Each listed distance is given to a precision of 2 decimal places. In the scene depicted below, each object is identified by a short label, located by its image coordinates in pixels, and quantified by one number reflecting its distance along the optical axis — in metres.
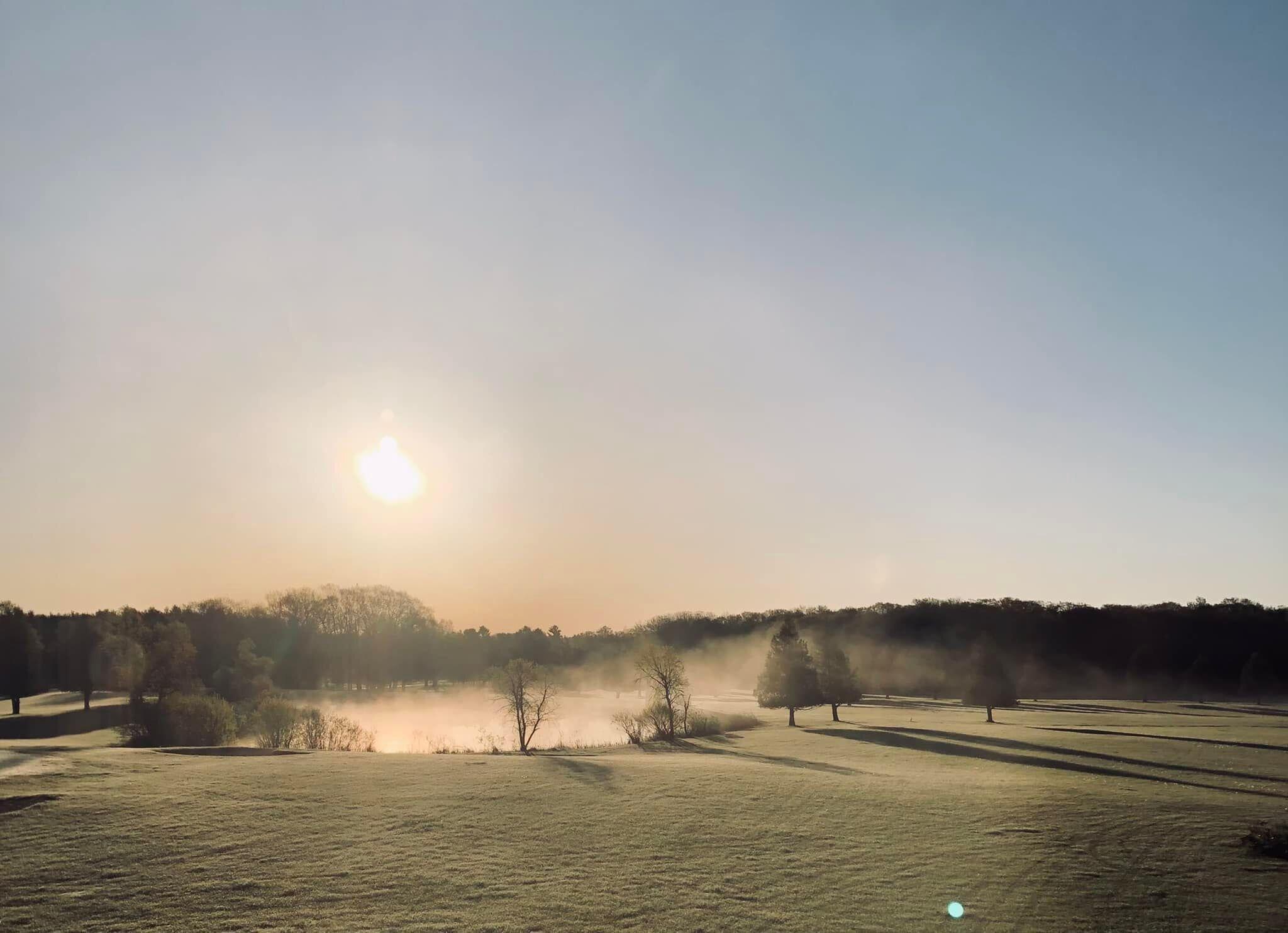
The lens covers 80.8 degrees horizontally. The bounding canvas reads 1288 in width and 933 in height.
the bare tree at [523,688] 67.56
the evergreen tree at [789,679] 76.06
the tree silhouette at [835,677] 80.88
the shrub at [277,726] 61.53
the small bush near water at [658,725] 68.82
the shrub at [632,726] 67.06
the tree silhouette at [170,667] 82.56
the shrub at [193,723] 61.25
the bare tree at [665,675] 73.31
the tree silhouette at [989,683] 73.75
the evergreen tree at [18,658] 94.69
